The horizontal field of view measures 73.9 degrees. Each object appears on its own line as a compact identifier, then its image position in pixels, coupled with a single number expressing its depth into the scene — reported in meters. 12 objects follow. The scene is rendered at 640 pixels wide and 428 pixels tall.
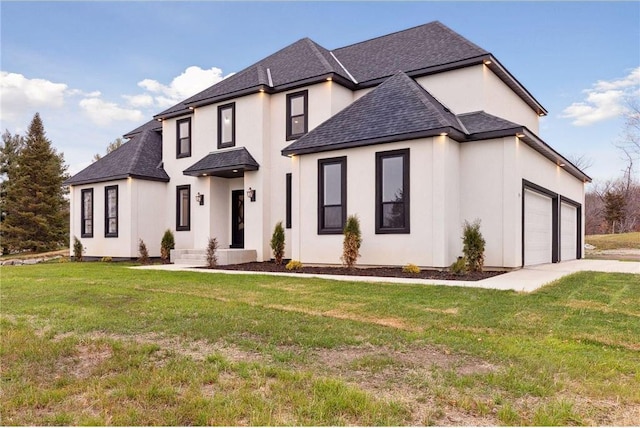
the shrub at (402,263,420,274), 10.21
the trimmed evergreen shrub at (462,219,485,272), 10.00
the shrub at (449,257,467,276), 9.63
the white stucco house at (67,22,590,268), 10.80
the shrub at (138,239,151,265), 15.82
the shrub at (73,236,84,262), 18.36
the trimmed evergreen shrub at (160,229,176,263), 16.50
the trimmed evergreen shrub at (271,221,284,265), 13.14
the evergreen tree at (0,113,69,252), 29.31
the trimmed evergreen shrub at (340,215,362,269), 11.15
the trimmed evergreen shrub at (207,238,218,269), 13.15
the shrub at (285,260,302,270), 11.88
